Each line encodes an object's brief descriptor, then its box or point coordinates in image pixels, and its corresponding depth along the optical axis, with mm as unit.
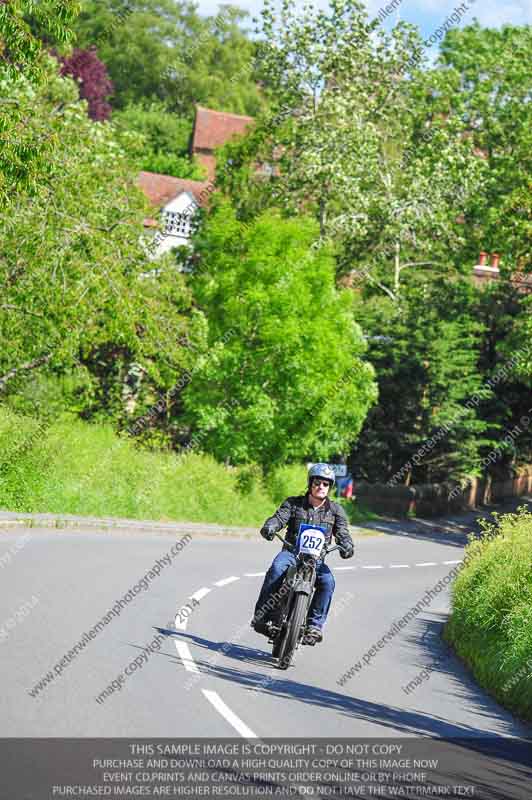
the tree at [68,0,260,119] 101500
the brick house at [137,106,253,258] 43969
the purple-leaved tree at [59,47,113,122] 71062
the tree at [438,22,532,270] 48844
